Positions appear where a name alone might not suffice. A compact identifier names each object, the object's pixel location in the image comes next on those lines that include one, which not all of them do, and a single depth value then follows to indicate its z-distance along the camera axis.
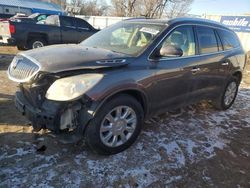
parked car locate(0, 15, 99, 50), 7.27
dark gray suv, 2.18
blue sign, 11.24
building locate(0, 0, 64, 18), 27.18
